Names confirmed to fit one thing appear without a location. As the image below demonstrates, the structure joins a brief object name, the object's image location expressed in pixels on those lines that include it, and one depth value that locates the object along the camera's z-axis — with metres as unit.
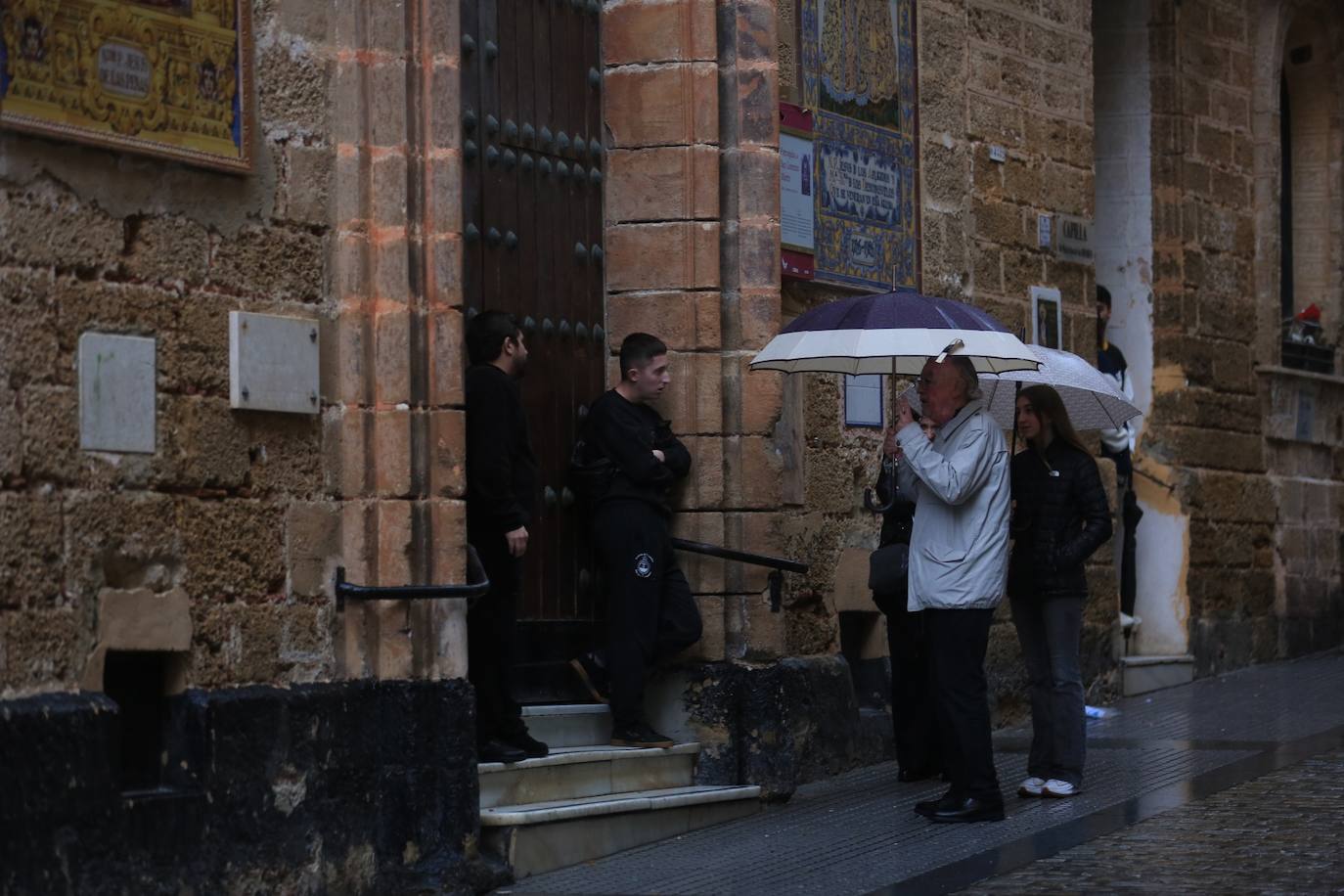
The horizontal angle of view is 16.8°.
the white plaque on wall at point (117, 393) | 12.72
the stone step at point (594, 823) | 15.00
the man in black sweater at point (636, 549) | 17.08
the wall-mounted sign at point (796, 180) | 19.09
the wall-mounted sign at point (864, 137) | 19.70
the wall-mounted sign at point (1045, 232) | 23.26
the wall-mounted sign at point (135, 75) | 12.34
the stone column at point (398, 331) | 14.55
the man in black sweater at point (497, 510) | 15.62
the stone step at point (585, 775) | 15.49
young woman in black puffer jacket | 17.36
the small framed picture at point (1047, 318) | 23.11
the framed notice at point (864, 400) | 20.07
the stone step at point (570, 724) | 16.76
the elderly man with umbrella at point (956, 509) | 16.19
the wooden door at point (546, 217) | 16.83
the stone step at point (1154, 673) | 25.56
